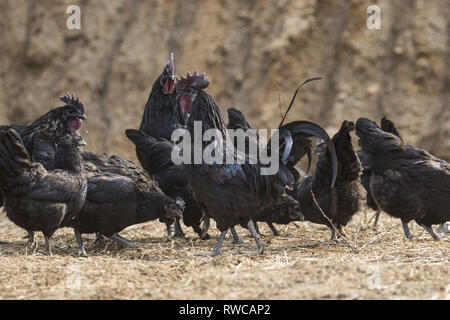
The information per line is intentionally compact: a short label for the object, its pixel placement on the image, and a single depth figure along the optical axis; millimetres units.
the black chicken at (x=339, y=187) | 13703
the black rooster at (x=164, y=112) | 16875
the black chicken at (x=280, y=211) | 15266
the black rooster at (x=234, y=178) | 12203
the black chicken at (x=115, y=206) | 13289
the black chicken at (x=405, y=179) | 14648
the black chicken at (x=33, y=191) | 12219
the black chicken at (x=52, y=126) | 14672
